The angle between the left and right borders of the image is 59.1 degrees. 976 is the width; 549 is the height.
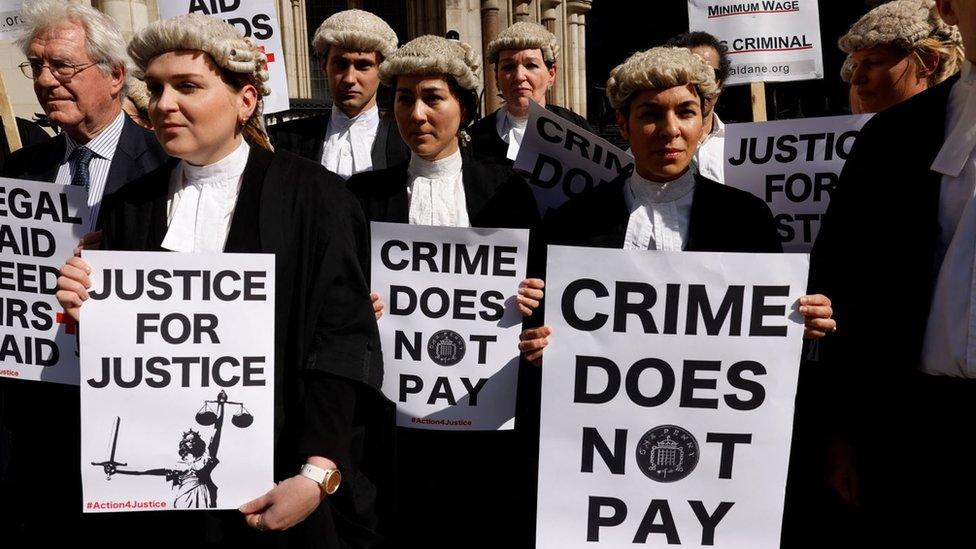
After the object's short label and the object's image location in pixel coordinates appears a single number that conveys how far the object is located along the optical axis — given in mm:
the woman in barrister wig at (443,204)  3172
